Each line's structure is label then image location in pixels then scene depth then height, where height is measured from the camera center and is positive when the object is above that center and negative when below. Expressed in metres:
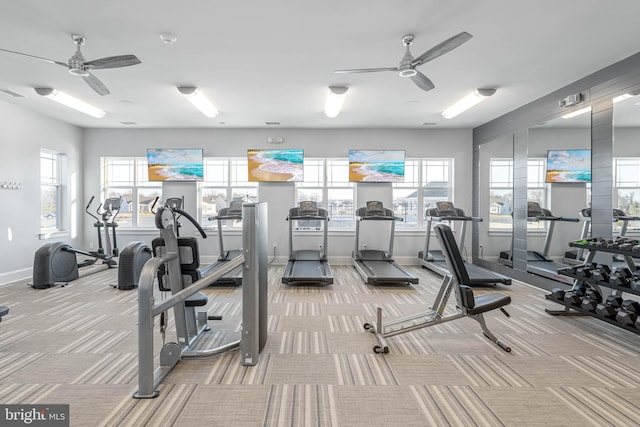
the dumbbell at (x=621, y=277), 3.18 -0.68
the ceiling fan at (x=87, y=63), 3.16 +1.51
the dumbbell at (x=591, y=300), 3.41 -0.98
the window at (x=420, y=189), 7.49 +0.52
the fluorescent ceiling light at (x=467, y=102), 4.89 +1.83
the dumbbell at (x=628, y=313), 3.03 -1.00
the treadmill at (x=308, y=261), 5.32 -1.06
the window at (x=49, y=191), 6.38 +0.38
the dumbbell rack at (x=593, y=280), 3.12 -0.77
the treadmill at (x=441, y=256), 5.30 -0.99
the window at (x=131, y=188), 7.48 +0.51
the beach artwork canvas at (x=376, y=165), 7.11 +1.03
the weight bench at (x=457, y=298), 2.91 -0.87
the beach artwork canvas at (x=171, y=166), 7.11 +0.99
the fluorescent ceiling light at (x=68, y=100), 4.75 +1.76
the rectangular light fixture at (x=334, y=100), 4.73 +1.79
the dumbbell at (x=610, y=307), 3.22 -1.00
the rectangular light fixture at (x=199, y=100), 4.76 +1.79
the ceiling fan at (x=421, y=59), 2.81 +1.53
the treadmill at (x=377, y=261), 5.34 -1.07
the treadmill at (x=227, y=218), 6.30 -0.17
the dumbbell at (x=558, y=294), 3.80 -1.02
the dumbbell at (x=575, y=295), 3.63 -0.99
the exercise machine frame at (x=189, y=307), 2.06 -0.71
